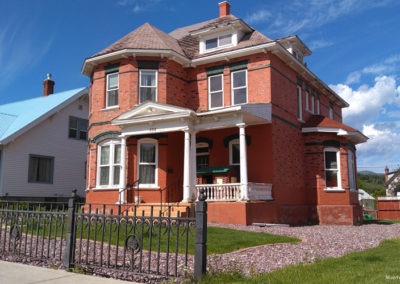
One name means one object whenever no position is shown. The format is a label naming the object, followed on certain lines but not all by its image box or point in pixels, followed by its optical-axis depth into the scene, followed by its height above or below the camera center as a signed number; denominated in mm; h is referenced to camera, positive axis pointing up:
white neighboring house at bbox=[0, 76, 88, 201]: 24172 +3256
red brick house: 17172 +3109
